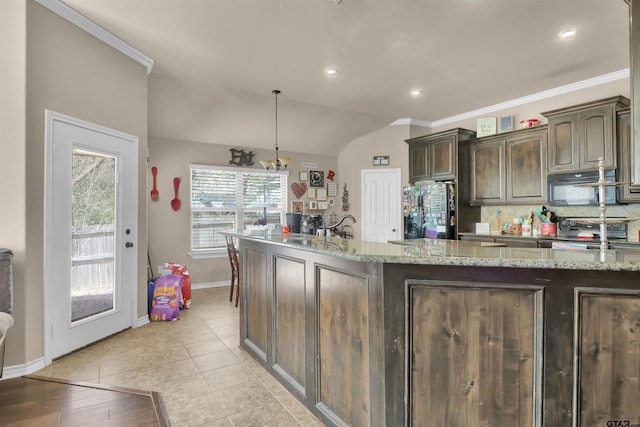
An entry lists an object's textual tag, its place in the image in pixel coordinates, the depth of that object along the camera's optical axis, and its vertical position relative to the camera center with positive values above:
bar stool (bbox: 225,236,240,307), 4.34 -0.59
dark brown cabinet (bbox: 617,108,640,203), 3.35 +0.61
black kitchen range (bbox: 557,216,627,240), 3.56 -0.19
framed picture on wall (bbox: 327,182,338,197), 6.54 +0.49
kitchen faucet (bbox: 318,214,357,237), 2.80 -0.15
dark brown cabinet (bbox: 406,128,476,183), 4.79 +0.90
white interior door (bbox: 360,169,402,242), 5.83 +0.16
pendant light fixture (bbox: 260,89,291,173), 4.23 +0.67
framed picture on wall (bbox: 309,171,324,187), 6.36 +0.69
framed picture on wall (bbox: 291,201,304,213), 6.19 +0.15
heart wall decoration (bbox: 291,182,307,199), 6.19 +0.47
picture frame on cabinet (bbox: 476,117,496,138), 4.73 +1.26
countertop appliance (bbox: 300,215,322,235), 3.58 -0.12
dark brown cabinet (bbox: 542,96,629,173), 3.42 +0.86
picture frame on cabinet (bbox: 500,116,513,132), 4.64 +1.27
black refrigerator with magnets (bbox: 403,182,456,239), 4.73 +0.04
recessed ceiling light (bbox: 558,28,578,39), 2.83 +1.57
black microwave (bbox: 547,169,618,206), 3.51 +0.26
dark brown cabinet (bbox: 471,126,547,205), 4.10 +0.60
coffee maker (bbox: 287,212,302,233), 3.51 -0.08
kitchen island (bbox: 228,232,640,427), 1.30 -0.53
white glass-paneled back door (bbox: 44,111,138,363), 2.71 -0.17
